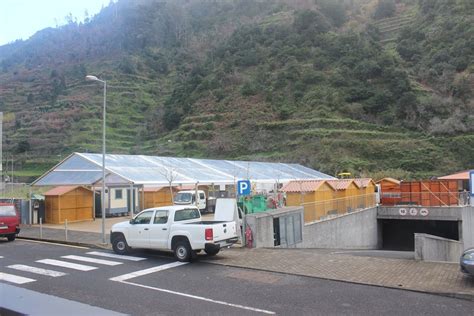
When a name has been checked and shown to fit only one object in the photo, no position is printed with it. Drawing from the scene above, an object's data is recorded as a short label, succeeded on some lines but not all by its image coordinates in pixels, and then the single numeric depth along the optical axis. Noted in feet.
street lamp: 60.85
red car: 64.28
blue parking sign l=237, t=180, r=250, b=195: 62.75
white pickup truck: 45.91
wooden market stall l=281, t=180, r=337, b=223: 82.66
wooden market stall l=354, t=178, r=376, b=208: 110.52
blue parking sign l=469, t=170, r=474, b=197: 101.73
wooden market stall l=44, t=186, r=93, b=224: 87.86
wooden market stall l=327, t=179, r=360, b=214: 96.24
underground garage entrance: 118.11
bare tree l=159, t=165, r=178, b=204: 94.89
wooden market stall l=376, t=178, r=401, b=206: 118.34
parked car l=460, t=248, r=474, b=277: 34.55
